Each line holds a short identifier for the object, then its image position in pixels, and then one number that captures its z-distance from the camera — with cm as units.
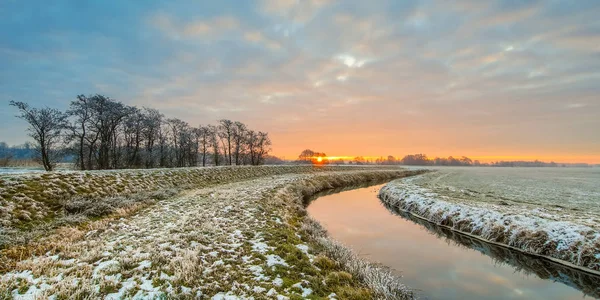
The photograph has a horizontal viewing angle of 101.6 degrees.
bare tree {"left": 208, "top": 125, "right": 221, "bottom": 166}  6462
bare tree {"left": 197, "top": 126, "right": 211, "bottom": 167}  6282
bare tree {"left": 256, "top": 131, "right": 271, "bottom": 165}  7669
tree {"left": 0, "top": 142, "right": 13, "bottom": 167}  4249
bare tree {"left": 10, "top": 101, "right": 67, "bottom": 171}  3122
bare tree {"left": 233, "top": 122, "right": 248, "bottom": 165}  6819
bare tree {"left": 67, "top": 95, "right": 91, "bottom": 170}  3456
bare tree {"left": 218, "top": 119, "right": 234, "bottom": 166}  6621
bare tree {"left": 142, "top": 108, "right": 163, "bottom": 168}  4772
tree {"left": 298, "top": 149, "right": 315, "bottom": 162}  14166
